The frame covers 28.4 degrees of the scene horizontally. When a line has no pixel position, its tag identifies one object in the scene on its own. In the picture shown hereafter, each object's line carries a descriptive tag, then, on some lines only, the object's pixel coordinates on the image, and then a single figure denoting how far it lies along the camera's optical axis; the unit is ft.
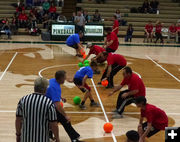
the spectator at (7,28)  73.16
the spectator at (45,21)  81.97
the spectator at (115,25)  65.00
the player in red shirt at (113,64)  34.40
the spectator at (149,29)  76.43
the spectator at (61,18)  77.25
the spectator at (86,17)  79.04
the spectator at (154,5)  89.58
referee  14.80
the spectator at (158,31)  74.74
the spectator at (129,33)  75.25
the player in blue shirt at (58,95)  19.75
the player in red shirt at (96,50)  43.06
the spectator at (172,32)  77.66
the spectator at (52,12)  82.96
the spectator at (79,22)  71.51
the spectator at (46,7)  84.64
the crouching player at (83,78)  28.68
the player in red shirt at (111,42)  44.01
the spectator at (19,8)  82.69
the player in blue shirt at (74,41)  52.44
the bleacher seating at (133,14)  87.15
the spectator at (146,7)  89.38
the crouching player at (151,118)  19.57
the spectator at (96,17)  80.12
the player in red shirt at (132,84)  25.66
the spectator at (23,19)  80.33
